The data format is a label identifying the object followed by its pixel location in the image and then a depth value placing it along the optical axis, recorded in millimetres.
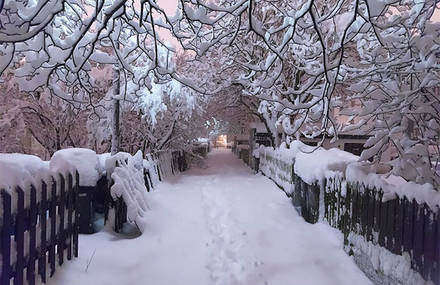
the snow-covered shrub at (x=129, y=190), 6527
